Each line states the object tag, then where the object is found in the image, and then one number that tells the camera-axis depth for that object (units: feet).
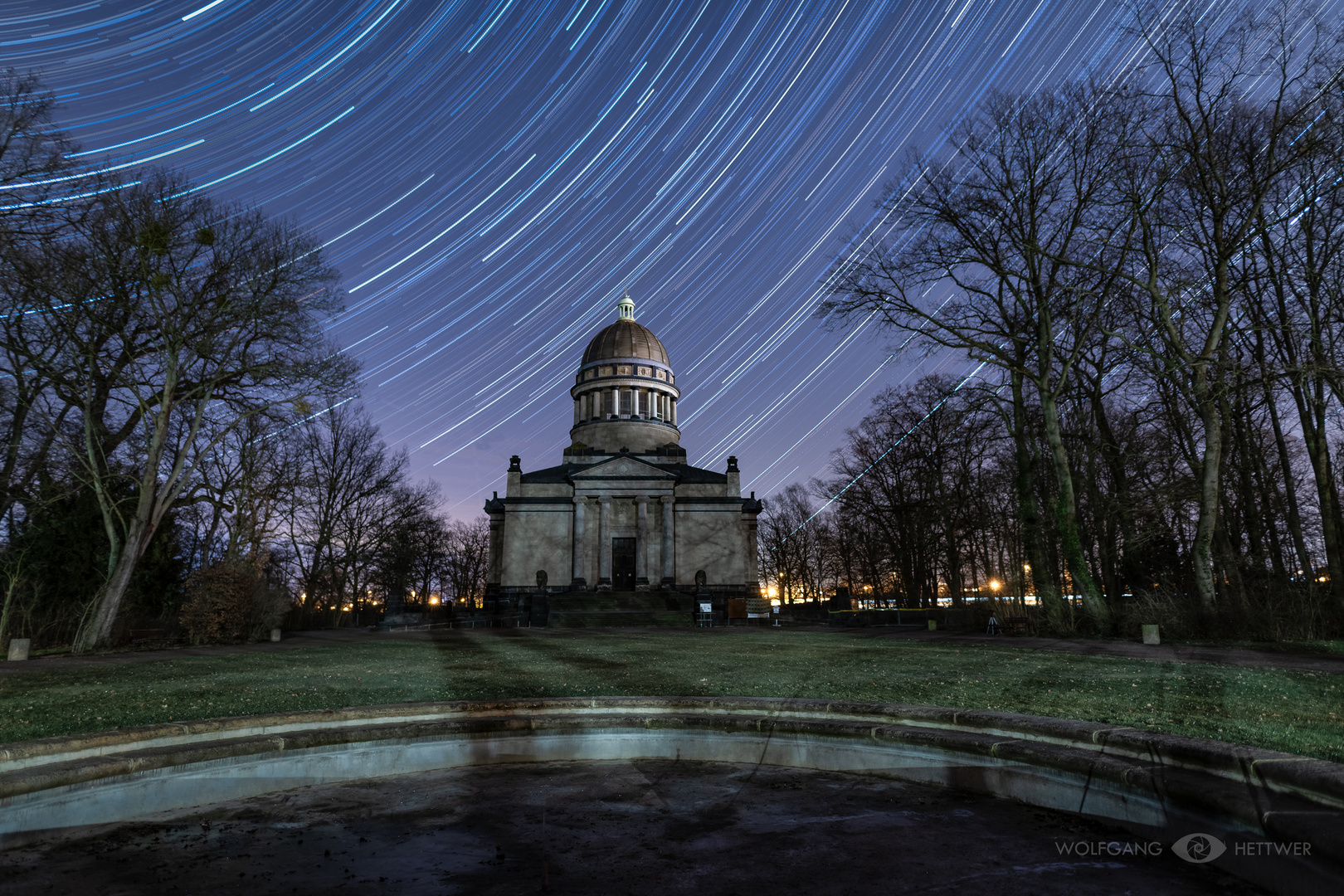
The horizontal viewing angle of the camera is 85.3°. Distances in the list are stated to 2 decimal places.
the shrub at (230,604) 73.61
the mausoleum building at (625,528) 170.71
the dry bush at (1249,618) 51.57
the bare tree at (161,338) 63.93
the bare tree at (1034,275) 68.54
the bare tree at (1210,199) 60.18
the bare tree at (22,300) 35.40
